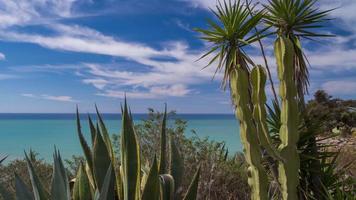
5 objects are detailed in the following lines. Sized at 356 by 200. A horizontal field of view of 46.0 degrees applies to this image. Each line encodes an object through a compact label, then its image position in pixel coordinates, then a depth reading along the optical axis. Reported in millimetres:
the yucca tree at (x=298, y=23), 6328
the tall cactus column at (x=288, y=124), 3664
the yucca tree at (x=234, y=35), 6480
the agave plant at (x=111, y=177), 2711
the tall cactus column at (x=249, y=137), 3654
